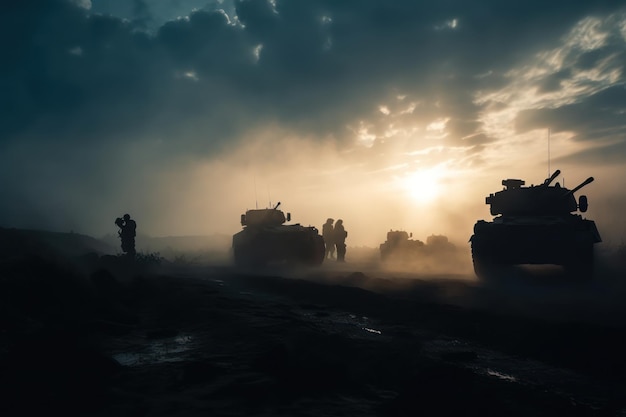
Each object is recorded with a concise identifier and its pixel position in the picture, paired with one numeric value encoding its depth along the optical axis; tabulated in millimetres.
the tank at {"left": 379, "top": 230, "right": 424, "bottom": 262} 34656
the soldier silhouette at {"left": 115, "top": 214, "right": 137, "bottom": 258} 19844
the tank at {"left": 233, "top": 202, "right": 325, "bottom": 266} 22156
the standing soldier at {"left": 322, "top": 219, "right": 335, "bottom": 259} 32750
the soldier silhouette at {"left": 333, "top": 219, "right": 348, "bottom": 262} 31672
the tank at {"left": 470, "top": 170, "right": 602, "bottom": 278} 13391
